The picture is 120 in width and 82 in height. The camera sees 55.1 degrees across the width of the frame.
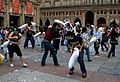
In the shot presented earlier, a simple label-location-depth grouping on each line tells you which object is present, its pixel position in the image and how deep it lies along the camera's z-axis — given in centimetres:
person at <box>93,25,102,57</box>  658
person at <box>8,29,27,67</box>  444
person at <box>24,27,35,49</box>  763
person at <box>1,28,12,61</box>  510
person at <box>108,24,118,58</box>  602
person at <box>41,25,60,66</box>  466
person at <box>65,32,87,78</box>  392
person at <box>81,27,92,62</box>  551
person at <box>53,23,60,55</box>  476
